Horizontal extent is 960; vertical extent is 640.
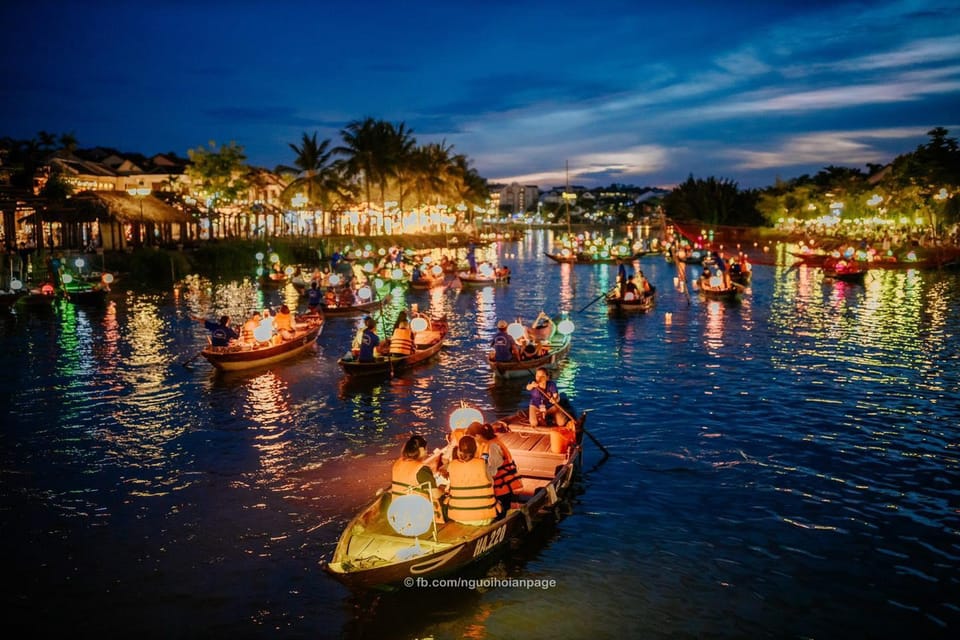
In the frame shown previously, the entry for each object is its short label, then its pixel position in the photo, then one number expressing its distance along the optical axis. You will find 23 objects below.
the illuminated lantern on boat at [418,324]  26.59
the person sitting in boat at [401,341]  23.48
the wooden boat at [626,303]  36.47
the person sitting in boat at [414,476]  10.27
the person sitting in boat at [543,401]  14.67
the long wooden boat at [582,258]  74.75
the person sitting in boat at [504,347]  21.59
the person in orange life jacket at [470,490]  10.09
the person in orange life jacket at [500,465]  10.97
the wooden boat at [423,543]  9.29
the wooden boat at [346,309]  35.68
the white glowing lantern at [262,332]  24.09
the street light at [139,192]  51.43
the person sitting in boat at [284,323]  25.81
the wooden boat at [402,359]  22.36
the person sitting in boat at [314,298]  33.25
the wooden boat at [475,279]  53.34
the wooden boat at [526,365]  21.78
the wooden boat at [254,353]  22.98
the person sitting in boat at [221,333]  23.41
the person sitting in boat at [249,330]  24.25
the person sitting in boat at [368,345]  22.34
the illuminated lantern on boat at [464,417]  12.99
